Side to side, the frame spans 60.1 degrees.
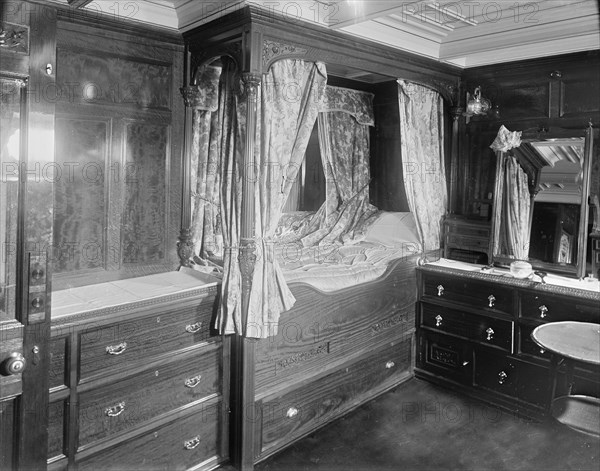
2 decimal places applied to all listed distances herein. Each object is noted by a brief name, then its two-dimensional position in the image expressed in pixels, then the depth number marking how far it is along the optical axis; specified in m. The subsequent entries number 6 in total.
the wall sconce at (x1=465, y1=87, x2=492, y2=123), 4.19
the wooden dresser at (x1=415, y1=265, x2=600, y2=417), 3.47
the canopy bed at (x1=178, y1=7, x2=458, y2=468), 2.91
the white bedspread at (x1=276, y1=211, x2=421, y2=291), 3.52
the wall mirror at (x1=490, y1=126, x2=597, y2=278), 3.66
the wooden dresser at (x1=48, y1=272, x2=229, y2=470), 2.39
